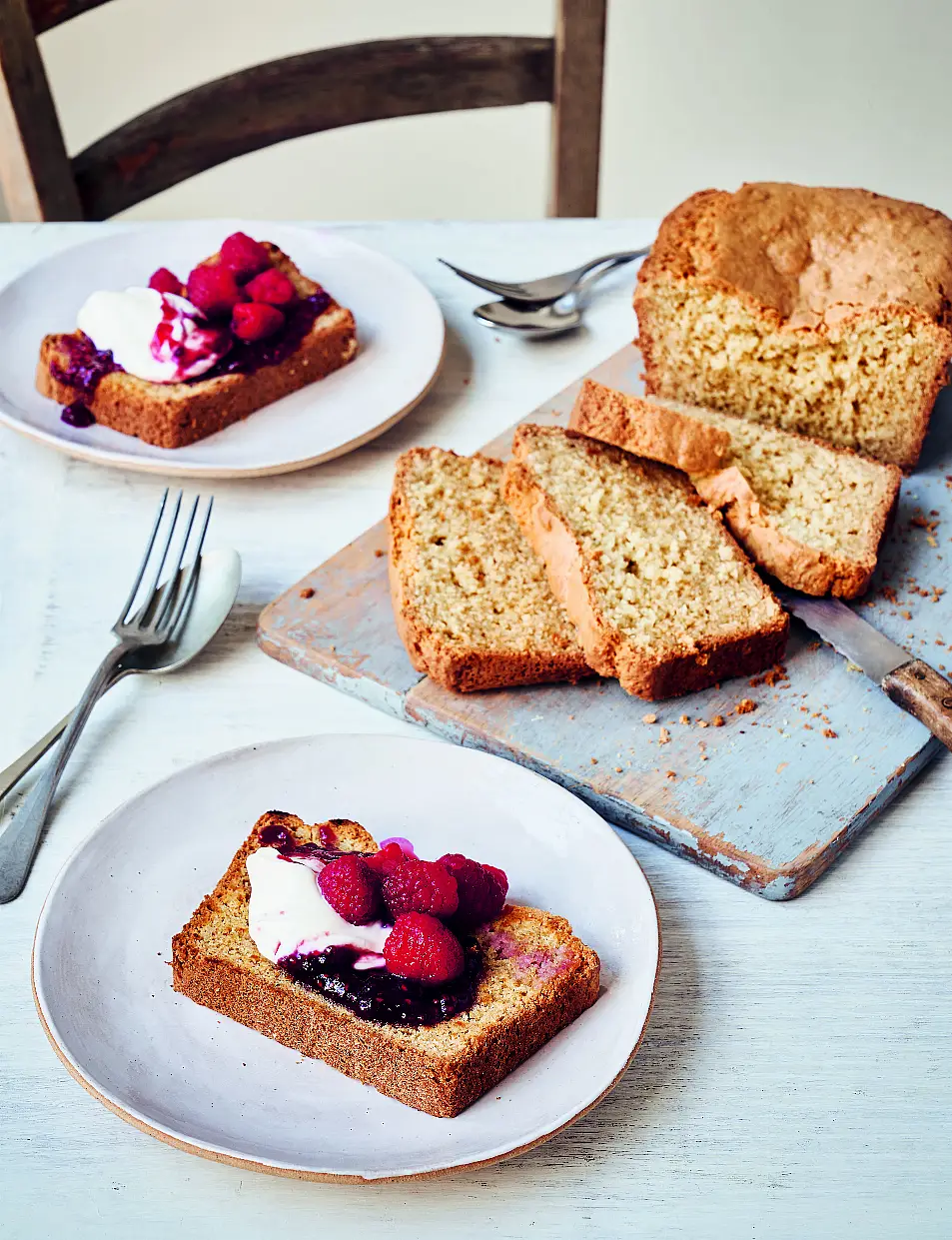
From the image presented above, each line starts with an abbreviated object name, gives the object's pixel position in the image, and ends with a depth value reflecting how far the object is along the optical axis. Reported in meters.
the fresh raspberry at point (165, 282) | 1.26
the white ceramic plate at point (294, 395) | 1.21
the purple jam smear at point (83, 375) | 1.22
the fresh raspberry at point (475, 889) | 0.97
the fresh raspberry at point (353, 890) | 0.96
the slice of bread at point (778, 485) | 1.14
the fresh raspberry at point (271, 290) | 1.26
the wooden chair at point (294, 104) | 1.44
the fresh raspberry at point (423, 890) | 0.96
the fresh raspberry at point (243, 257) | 1.27
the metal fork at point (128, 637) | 1.02
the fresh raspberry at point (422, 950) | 0.95
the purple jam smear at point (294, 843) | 0.99
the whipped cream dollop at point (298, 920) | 0.96
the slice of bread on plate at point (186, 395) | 1.21
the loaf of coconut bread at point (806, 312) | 1.22
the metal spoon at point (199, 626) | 1.10
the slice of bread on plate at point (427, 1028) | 0.93
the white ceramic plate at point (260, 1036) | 0.93
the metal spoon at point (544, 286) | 1.34
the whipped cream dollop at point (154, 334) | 1.23
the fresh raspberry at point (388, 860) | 0.97
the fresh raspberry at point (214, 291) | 1.24
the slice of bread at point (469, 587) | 1.10
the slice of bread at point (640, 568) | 1.10
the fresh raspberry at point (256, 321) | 1.24
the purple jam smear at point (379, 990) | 0.94
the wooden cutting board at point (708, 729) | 1.04
